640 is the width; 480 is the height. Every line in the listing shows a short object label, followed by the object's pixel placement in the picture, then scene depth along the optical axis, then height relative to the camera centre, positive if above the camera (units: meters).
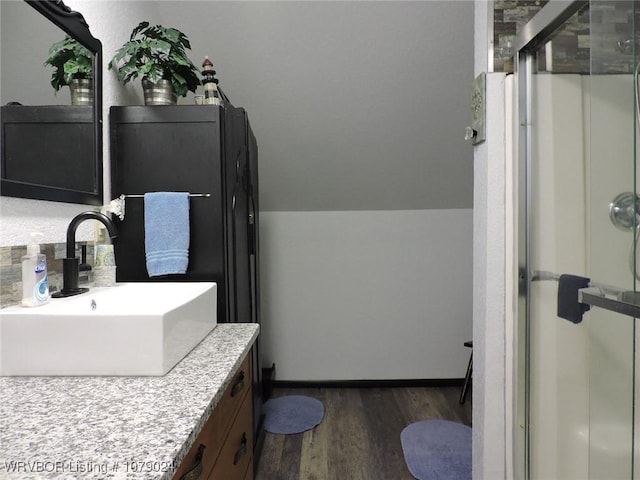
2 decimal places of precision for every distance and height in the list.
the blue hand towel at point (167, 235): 1.35 +0.01
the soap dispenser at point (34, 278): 0.88 -0.09
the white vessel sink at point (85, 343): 0.76 -0.22
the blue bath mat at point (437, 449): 1.79 -1.16
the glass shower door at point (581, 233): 1.01 +0.00
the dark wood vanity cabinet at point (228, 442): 0.66 -0.45
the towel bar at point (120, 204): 1.34 +0.13
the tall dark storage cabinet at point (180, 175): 1.39 +0.24
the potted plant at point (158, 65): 1.40 +0.70
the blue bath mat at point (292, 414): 2.21 -1.16
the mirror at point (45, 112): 0.94 +0.38
